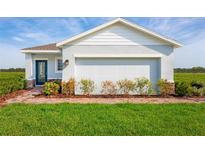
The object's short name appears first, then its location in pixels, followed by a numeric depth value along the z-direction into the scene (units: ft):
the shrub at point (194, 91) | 23.54
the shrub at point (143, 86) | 24.23
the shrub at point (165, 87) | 23.74
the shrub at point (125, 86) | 24.14
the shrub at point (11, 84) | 25.48
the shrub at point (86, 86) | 24.11
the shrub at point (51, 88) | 23.84
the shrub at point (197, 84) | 24.74
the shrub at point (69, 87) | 23.86
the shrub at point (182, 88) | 23.66
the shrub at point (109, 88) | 24.44
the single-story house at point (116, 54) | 24.40
